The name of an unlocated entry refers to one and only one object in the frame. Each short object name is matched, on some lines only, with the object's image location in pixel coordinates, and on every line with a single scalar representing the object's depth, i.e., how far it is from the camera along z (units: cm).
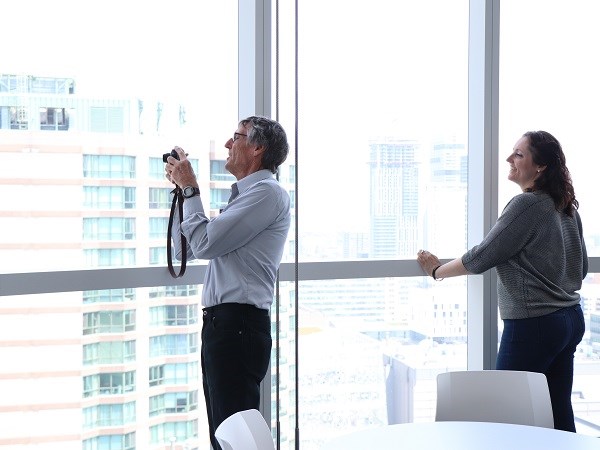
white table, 202
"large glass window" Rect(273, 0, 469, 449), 340
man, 264
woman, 306
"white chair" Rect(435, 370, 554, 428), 256
